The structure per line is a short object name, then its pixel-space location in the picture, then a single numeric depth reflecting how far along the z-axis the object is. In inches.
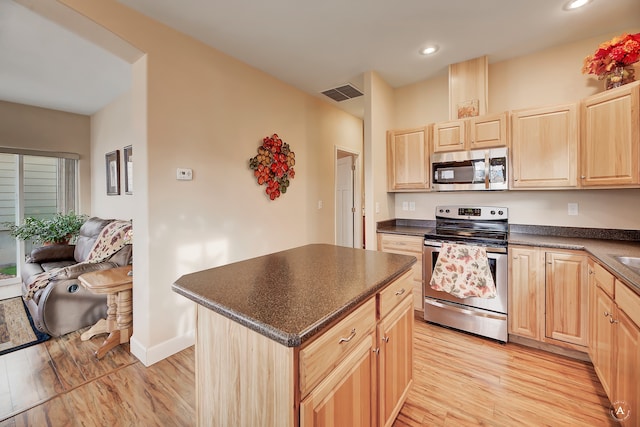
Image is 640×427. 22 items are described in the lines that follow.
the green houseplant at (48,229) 150.6
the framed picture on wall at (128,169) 145.4
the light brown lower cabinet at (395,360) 52.1
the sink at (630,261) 69.9
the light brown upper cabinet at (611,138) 77.9
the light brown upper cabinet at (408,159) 122.0
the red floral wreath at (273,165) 118.2
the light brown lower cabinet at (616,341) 50.6
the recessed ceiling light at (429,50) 104.4
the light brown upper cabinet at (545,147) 92.4
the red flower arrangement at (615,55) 80.3
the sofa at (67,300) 100.3
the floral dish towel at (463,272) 96.0
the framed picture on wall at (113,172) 155.1
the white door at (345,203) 195.5
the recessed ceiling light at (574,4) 79.1
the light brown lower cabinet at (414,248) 113.0
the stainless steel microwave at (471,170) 104.4
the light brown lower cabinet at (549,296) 83.6
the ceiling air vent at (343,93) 140.3
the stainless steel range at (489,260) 95.7
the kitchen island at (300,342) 33.7
